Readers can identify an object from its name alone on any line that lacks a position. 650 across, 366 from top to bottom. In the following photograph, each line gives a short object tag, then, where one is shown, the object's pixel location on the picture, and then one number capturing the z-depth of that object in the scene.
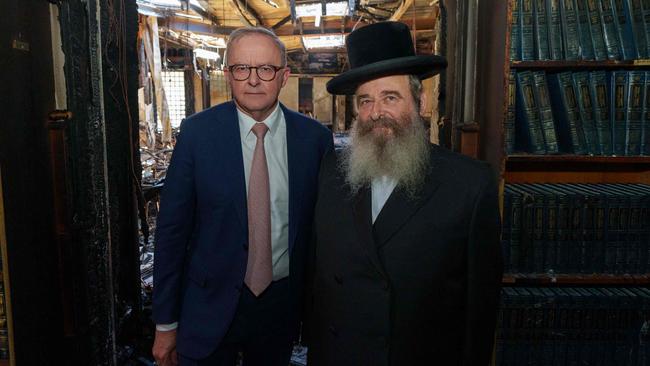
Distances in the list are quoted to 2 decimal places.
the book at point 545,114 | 2.09
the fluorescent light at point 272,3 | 5.88
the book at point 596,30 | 2.05
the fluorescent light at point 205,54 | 7.68
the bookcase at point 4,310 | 1.49
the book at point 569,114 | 2.09
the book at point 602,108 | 2.09
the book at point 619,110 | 2.07
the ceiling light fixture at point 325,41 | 7.66
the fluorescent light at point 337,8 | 5.41
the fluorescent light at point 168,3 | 5.24
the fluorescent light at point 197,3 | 5.90
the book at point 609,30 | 2.04
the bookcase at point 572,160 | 2.05
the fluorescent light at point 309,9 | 5.50
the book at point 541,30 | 2.07
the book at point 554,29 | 2.06
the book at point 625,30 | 2.03
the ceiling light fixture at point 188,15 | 6.66
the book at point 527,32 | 2.07
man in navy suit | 1.57
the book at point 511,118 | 2.06
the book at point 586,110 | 2.10
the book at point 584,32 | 2.06
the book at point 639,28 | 2.02
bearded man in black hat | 1.37
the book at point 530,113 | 2.09
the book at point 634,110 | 2.05
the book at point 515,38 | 2.06
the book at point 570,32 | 2.07
